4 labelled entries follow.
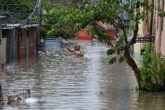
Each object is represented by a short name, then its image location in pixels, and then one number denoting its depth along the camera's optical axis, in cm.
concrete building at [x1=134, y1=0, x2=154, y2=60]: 2761
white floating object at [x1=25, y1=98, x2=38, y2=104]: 1698
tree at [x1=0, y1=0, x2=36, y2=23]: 5098
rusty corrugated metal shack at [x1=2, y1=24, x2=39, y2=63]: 3506
